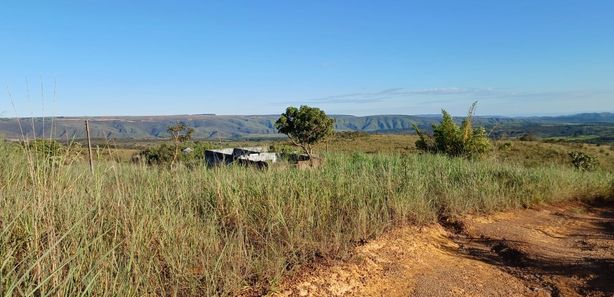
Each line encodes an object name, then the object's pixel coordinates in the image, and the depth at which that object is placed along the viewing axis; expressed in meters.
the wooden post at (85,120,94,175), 3.68
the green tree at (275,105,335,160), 29.66
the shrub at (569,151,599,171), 26.69
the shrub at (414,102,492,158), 15.76
